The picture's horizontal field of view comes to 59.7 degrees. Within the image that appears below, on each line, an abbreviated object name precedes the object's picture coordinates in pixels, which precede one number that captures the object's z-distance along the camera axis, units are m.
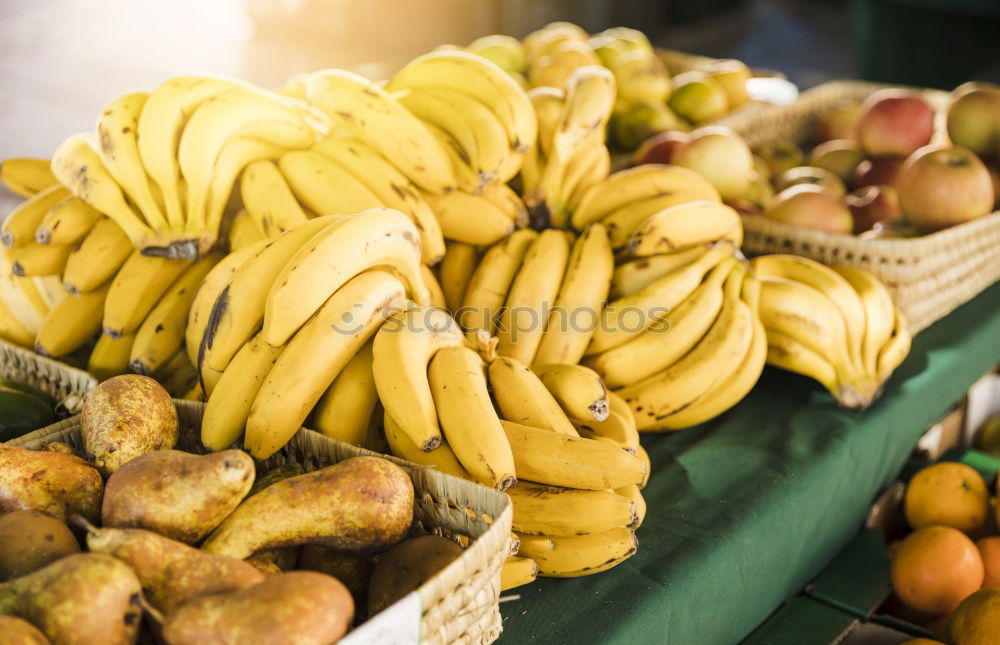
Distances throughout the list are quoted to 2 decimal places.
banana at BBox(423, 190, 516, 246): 1.44
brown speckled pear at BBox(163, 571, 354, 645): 0.65
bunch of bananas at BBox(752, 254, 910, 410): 1.51
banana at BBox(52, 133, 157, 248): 1.24
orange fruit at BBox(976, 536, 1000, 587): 1.38
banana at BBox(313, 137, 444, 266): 1.33
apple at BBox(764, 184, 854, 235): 1.86
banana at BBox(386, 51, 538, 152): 1.44
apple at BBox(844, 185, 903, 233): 2.04
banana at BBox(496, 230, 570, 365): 1.35
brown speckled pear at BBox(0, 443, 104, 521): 0.86
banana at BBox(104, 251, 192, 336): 1.30
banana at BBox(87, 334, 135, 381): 1.33
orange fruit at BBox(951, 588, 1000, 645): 1.15
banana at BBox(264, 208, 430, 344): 1.00
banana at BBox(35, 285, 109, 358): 1.36
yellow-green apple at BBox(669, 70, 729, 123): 2.40
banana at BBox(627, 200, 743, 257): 1.44
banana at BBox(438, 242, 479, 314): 1.50
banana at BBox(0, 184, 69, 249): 1.38
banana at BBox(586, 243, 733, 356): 1.40
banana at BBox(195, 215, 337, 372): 1.07
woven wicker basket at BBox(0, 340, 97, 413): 1.22
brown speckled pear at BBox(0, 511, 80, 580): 0.75
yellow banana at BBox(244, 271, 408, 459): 1.01
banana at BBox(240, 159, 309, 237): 1.27
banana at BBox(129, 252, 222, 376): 1.27
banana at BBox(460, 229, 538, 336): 1.39
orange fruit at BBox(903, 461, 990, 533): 1.50
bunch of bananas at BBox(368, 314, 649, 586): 1.00
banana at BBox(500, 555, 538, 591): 1.04
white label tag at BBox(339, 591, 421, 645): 0.69
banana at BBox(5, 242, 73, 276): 1.36
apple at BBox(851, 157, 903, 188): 2.20
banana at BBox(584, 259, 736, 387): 1.39
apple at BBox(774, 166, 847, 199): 2.08
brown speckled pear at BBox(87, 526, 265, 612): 0.73
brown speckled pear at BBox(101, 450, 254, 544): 0.80
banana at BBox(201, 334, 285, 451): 1.04
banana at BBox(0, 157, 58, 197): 1.58
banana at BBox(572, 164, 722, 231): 1.56
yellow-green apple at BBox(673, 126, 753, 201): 1.94
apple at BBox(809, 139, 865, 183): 2.31
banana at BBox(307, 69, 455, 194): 1.37
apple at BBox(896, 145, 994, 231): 1.89
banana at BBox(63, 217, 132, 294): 1.32
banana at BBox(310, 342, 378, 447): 1.08
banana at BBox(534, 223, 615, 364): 1.36
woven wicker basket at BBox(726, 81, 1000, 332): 1.74
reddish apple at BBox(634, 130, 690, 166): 2.05
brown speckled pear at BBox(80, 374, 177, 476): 0.94
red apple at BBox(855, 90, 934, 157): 2.22
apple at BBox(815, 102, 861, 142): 2.54
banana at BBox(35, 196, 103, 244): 1.32
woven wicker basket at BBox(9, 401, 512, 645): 0.77
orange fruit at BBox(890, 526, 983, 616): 1.33
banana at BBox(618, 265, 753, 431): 1.38
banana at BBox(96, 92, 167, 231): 1.24
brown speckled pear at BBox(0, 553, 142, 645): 0.66
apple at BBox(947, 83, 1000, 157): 2.19
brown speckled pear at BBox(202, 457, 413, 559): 0.84
